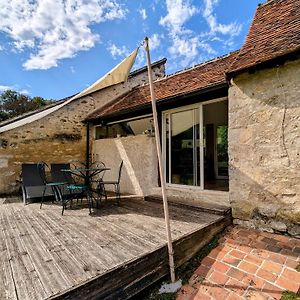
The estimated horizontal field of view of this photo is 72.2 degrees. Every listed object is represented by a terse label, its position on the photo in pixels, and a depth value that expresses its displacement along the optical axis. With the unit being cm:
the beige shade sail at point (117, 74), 293
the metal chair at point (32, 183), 618
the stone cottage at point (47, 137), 763
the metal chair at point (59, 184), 537
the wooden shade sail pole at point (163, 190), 280
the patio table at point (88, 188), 500
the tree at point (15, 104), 2299
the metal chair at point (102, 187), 558
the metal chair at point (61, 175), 644
